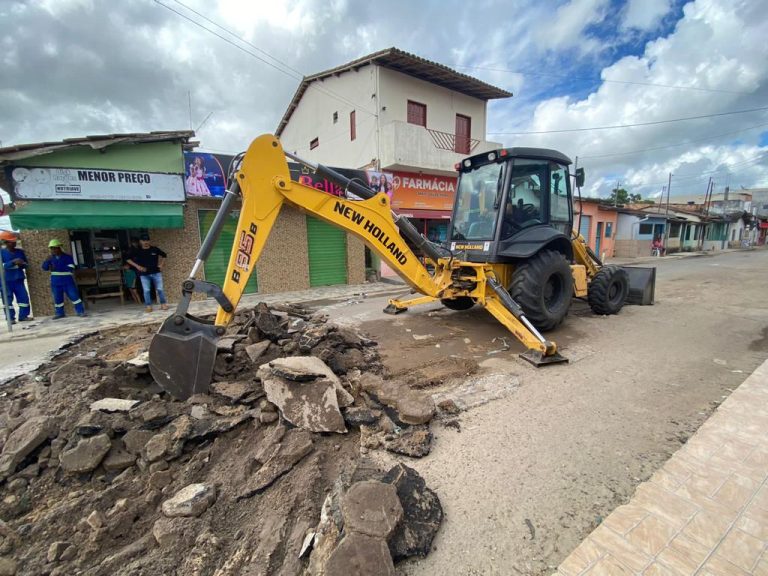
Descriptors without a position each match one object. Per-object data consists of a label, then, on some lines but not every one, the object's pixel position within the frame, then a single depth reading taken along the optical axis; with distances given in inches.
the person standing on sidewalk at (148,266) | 305.6
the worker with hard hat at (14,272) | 279.9
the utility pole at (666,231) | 964.5
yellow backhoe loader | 119.6
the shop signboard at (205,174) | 337.7
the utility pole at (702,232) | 1201.3
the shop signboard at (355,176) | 367.3
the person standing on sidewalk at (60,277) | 276.7
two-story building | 475.5
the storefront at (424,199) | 494.6
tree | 1877.3
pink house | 797.2
